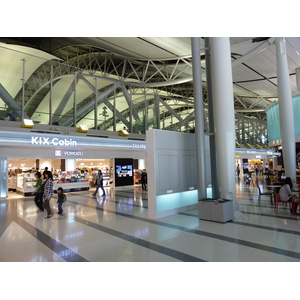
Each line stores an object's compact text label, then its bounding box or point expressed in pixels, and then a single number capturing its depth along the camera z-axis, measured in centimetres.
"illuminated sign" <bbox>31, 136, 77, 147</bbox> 1086
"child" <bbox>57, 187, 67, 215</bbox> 822
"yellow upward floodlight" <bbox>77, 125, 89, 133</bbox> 1294
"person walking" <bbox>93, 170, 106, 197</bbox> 1247
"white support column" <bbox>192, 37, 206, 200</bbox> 745
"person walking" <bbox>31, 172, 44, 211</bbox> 889
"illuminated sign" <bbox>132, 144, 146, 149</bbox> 1532
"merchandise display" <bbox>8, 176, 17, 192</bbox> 1557
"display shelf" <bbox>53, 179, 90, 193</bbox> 1448
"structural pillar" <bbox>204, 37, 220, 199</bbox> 791
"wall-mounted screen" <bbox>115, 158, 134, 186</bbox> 1636
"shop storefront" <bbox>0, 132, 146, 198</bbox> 1116
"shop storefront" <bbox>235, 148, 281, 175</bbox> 2568
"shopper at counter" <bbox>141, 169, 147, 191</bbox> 1527
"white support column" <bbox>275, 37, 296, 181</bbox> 1145
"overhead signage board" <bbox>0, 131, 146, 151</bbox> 1030
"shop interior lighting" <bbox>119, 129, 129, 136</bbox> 1506
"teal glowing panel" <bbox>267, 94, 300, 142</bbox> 1360
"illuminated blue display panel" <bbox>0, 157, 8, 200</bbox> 1188
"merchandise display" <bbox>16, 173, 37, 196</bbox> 1348
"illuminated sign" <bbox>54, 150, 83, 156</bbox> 1248
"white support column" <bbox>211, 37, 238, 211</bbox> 750
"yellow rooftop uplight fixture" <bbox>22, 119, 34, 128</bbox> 1088
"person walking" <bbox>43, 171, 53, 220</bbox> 737
